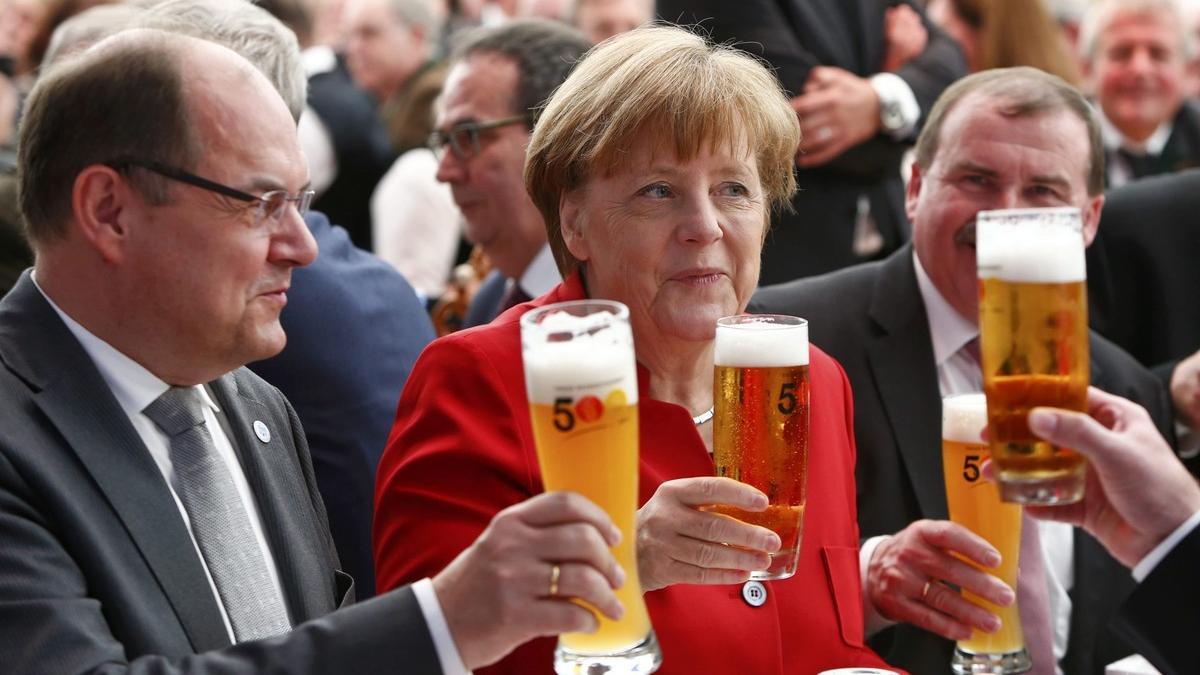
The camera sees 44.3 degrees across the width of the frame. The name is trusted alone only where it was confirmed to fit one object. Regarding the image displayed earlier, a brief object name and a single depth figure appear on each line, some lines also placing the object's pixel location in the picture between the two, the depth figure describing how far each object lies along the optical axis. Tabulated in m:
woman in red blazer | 2.16
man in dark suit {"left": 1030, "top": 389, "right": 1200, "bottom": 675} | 1.90
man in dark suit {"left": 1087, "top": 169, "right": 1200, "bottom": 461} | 3.98
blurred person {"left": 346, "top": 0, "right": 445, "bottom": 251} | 7.70
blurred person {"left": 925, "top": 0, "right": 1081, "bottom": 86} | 5.35
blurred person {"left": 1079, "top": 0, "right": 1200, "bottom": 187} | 6.23
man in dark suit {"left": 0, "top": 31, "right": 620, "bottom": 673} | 1.75
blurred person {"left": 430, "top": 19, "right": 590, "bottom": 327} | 4.15
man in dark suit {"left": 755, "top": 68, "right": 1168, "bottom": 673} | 3.08
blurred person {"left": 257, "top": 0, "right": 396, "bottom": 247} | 6.26
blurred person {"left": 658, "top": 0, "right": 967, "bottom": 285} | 3.97
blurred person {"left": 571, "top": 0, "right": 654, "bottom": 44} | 6.58
